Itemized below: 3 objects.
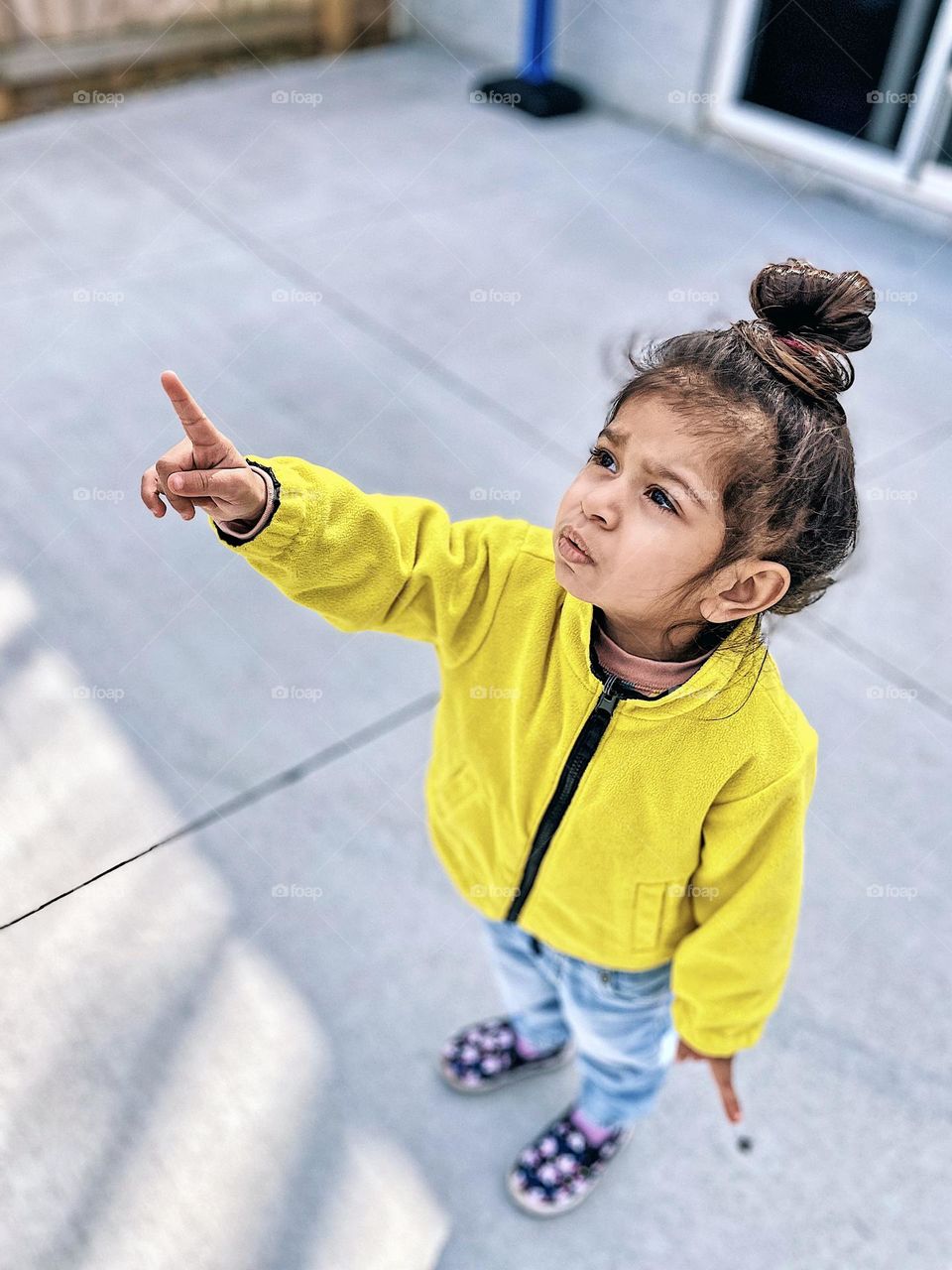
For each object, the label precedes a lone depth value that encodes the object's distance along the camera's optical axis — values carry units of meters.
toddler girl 0.85
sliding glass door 4.03
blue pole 4.66
